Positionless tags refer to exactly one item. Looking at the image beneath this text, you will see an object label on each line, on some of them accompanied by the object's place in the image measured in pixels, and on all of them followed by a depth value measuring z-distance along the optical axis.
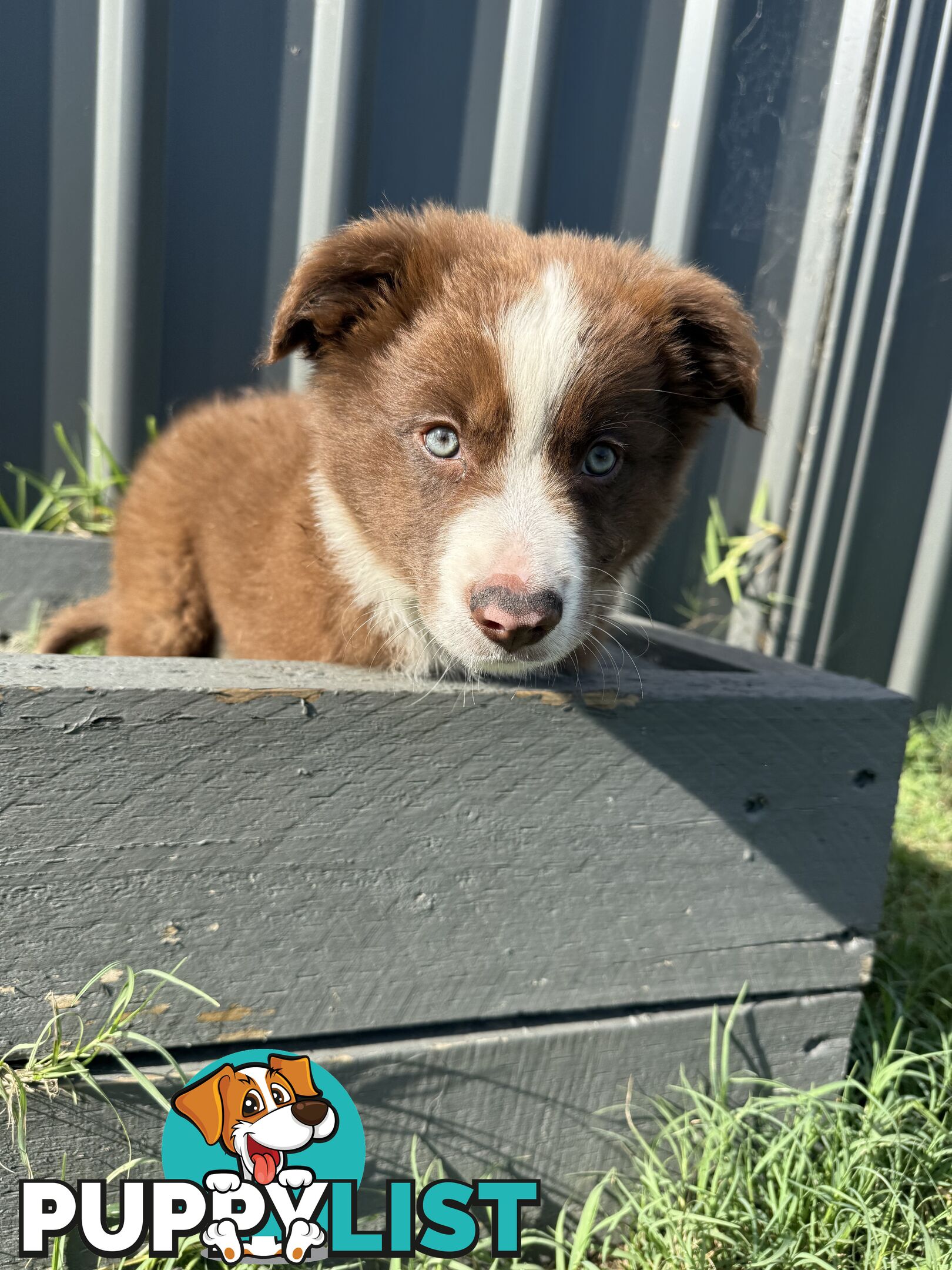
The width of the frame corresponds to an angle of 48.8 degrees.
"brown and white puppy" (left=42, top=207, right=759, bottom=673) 0.30
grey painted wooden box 0.28
